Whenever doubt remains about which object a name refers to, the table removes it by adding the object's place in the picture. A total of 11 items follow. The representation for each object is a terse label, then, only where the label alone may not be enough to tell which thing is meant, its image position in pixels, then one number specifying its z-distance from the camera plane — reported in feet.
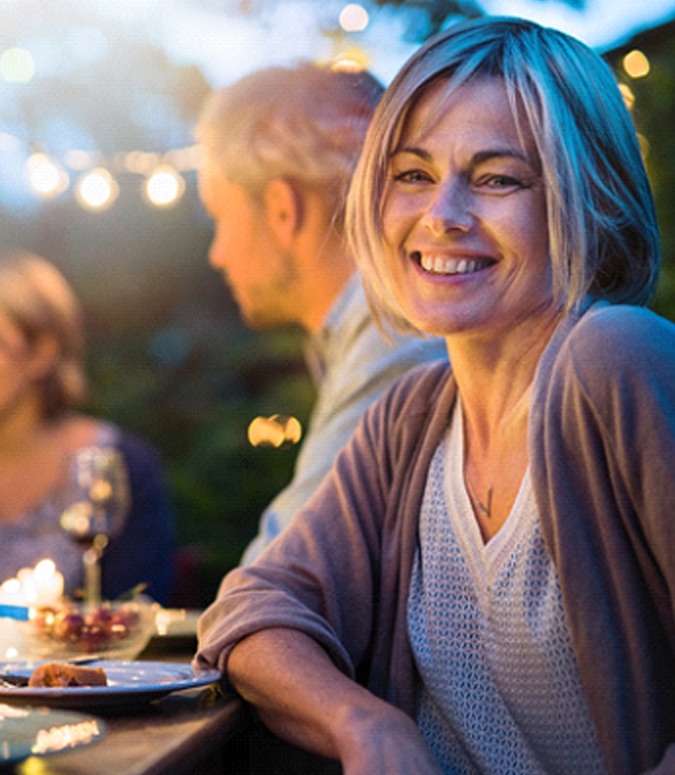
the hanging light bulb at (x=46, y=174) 11.60
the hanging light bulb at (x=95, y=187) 11.71
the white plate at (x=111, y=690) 3.92
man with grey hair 6.70
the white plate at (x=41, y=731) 3.14
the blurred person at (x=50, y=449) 10.11
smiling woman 3.89
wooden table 3.18
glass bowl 5.07
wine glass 7.96
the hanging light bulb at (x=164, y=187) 11.43
